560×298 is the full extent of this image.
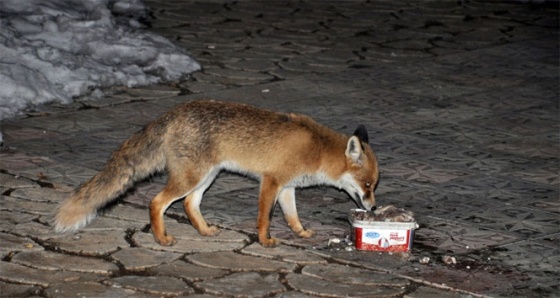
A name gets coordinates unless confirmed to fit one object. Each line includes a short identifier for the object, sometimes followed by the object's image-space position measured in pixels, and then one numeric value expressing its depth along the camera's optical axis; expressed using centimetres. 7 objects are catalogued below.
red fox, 1239
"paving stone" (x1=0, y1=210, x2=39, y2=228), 1308
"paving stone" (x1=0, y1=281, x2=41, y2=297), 1082
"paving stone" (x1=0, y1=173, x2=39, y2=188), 1455
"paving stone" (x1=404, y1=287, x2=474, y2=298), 1119
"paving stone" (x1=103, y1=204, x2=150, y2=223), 1350
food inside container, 1244
